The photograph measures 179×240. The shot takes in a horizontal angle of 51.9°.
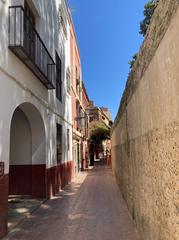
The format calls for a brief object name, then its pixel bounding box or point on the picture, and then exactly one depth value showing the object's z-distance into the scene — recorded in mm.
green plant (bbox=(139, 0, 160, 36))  10039
